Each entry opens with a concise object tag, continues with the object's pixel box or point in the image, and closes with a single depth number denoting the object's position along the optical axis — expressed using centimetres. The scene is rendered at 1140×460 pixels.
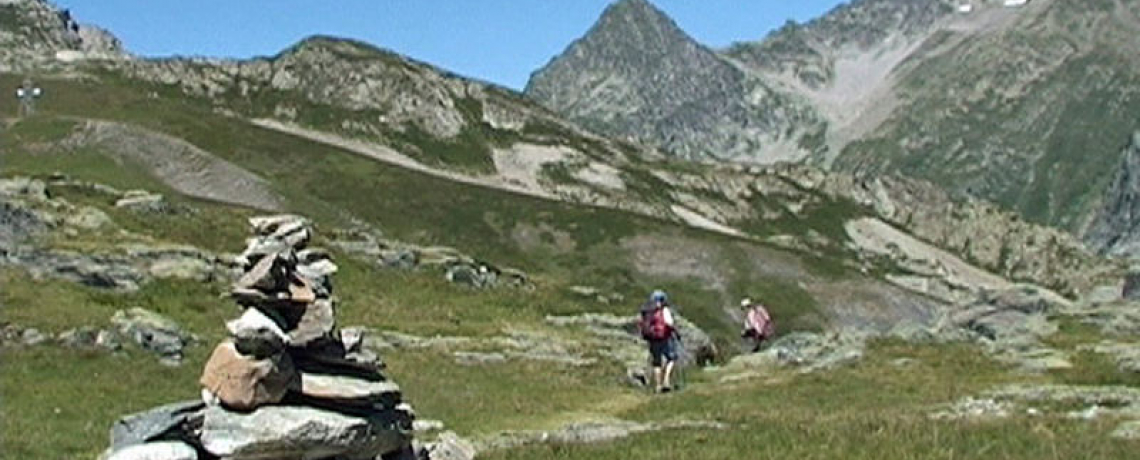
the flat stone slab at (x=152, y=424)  1886
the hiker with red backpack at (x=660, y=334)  4697
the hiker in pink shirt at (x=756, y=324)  6706
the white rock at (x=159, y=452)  1847
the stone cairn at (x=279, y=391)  1867
